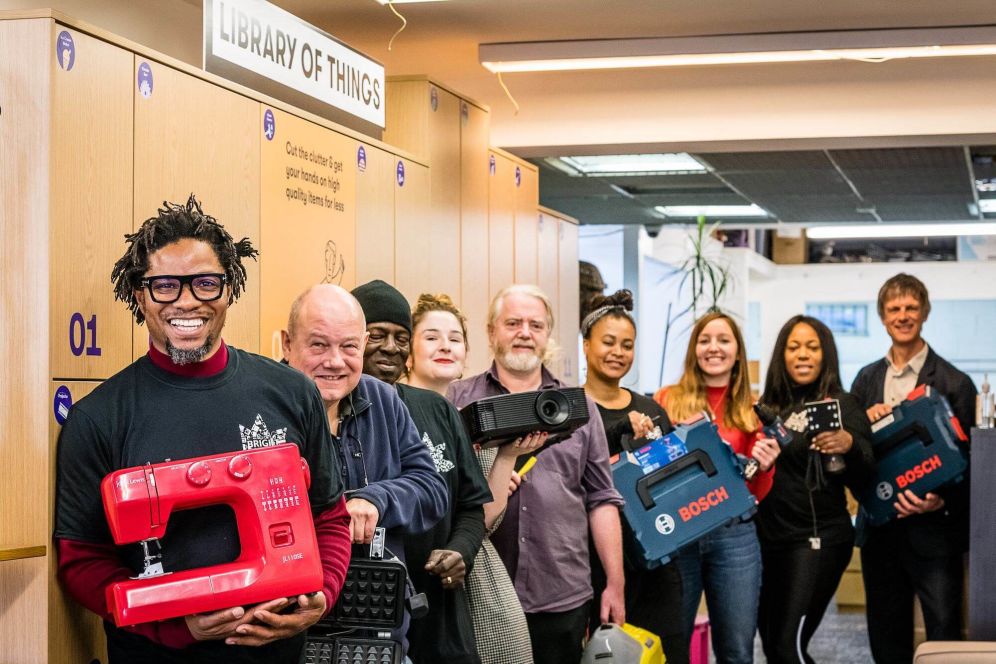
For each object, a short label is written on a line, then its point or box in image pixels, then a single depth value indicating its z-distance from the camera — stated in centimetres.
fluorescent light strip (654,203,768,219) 1027
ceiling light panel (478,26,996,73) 503
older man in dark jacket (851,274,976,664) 444
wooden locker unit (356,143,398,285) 405
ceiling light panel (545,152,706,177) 777
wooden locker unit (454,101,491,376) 525
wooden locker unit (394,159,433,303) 441
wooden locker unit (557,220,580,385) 707
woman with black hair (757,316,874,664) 429
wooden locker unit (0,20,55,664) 229
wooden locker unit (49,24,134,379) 240
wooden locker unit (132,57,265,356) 277
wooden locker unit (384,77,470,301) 487
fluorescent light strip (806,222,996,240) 1161
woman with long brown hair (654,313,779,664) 414
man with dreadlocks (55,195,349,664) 202
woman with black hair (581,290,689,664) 388
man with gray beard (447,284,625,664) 331
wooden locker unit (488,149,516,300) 566
